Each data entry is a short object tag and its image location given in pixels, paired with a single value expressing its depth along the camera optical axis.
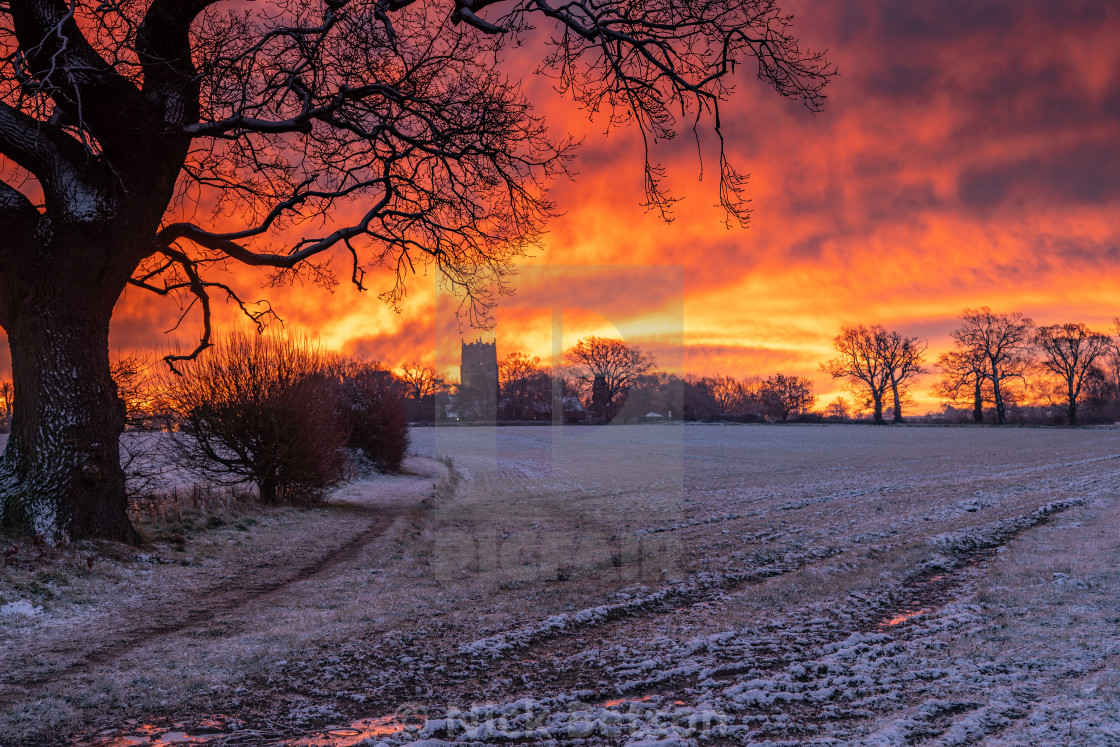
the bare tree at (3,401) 19.17
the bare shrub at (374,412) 24.75
